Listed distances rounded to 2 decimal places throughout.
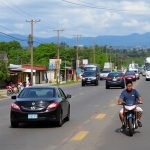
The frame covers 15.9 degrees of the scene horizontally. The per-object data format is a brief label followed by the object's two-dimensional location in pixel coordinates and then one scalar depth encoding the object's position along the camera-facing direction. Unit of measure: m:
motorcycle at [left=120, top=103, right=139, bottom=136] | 14.27
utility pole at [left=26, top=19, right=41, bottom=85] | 71.67
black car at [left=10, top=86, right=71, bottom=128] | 16.31
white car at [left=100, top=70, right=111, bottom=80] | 99.69
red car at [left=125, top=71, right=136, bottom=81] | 75.44
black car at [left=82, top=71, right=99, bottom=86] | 66.06
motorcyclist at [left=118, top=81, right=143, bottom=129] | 14.54
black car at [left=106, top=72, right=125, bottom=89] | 53.33
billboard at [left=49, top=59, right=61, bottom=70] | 93.51
